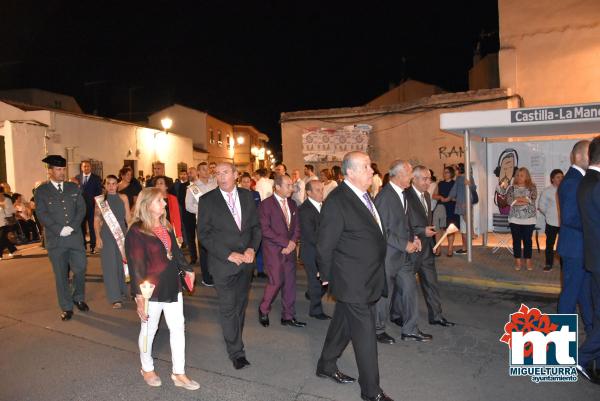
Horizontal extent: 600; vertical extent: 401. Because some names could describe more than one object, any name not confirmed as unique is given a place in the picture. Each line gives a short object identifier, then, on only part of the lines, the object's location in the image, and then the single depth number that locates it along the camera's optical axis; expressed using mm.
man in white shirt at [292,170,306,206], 12923
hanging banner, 18906
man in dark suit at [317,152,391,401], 4156
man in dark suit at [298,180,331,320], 6845
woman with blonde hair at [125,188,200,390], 4480
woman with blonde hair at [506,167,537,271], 9117
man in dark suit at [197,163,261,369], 5059
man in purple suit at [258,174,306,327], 6418
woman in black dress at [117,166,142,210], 10195
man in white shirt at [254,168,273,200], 12352
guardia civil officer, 6949
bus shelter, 9332
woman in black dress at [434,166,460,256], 11172
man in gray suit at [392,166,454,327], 5934
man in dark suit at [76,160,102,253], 11805
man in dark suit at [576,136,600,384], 4391
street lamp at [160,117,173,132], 21825
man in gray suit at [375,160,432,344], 5605
